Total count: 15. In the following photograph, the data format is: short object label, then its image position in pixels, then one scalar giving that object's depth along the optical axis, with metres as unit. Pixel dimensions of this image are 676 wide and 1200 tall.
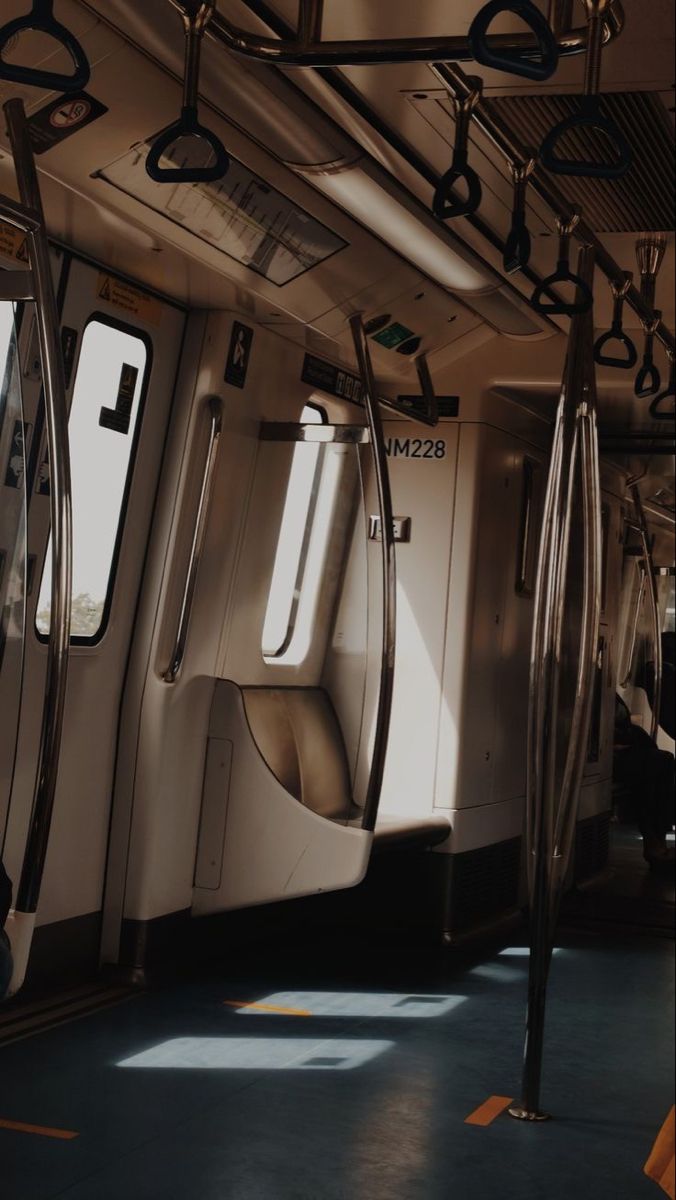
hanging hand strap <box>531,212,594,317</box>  3.50
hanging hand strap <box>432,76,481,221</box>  2.86
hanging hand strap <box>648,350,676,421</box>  5.81
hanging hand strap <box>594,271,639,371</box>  4.68
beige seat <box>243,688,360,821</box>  6.03
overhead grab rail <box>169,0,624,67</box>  2.59
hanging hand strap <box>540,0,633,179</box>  2.41
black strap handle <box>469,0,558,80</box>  2.14
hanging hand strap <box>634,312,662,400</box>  5.31
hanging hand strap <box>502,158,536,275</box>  3.24
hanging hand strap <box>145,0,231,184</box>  2.52
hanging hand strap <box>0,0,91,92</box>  2.22
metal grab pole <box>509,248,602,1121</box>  4.32
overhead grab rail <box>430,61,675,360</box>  3.47
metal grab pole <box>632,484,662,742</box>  8.55
